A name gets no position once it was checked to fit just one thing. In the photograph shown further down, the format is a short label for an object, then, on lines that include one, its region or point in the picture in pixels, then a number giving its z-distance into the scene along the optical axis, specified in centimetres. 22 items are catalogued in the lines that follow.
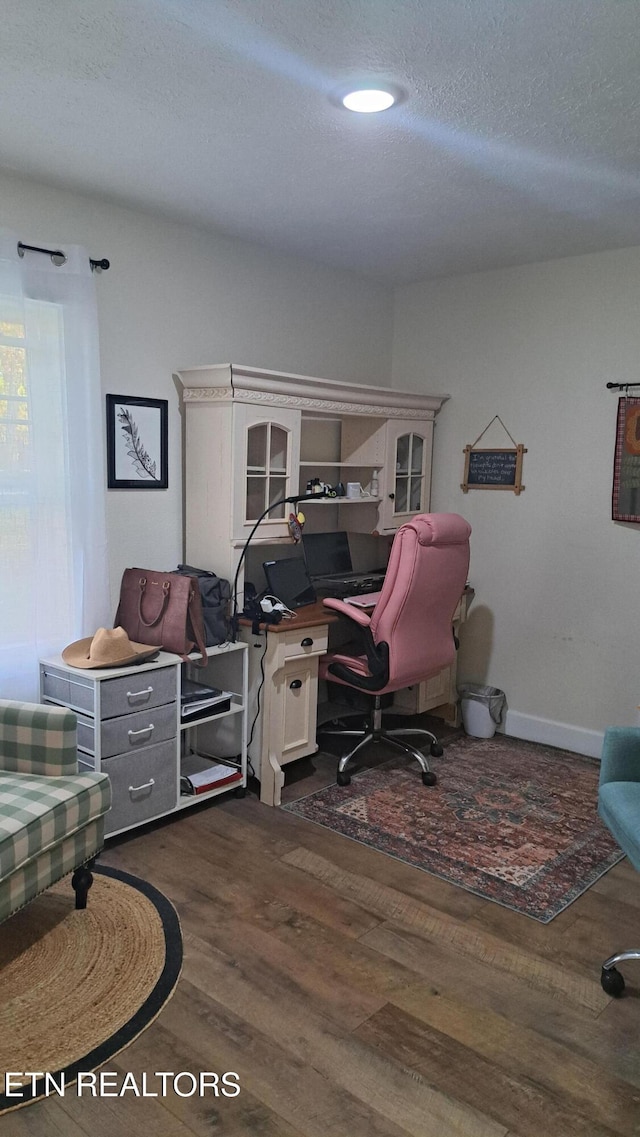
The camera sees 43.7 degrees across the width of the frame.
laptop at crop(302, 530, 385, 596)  408
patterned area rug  281
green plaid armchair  214
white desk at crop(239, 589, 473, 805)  334
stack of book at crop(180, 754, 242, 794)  322
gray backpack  330
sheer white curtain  287
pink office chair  329
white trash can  424
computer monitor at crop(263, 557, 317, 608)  364
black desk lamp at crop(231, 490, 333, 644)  340
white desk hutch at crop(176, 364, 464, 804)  335
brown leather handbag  314
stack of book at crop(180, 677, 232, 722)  320
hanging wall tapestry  380
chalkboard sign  425
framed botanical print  331
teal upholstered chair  216
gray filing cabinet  285
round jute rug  193
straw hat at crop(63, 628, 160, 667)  290
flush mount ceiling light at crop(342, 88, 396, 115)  220
